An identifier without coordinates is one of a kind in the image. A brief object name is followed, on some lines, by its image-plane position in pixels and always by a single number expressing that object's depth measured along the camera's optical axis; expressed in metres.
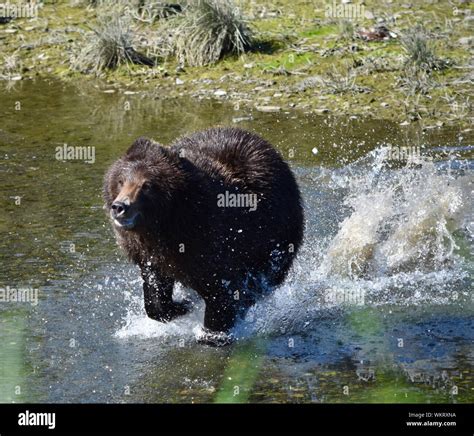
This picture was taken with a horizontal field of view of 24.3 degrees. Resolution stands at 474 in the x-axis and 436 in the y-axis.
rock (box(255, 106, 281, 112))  13.20
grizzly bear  7.31
